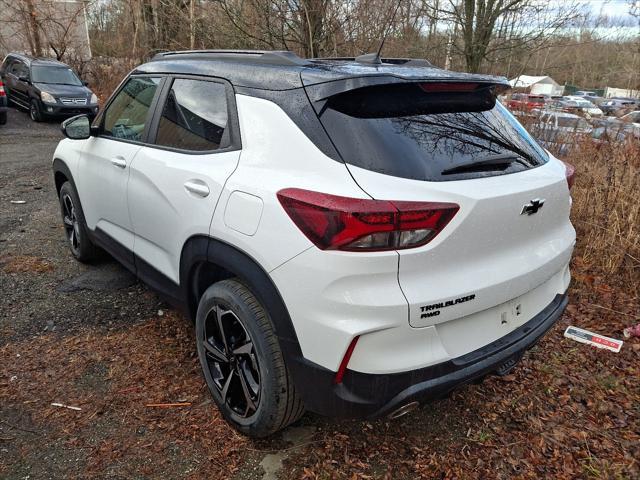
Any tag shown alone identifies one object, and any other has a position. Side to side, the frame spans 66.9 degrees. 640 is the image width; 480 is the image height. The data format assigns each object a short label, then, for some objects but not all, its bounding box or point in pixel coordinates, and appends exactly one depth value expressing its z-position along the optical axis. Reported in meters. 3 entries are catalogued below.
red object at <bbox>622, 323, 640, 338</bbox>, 3.54
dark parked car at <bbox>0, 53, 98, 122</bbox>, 13.90
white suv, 1.81
